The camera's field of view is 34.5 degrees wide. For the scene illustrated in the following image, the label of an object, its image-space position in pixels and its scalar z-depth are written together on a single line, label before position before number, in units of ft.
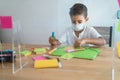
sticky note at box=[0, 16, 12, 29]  3.87
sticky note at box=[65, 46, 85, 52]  4.16
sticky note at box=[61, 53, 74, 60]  3.71
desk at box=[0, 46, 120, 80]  2.77
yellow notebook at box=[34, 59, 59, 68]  3.20
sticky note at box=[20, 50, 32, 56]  4.00
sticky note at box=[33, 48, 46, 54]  4.14
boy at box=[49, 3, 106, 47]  5.20
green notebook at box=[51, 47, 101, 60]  3.74
